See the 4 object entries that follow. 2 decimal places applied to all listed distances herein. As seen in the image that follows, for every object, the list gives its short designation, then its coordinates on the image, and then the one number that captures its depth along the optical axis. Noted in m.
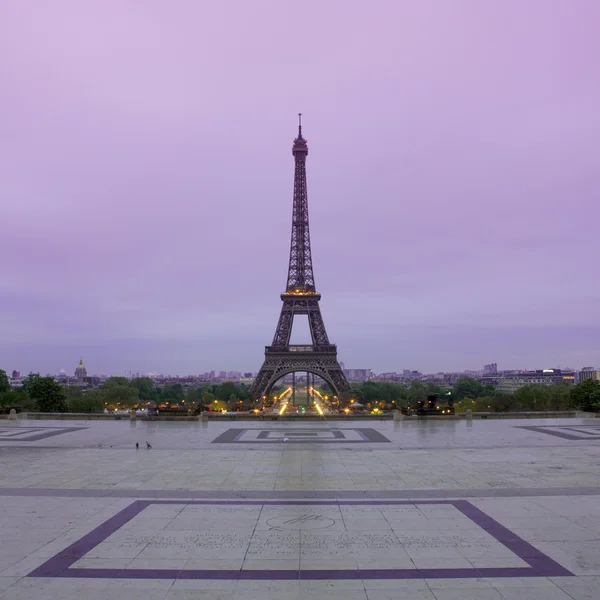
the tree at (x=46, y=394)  65.56
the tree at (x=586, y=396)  51.45
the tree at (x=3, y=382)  71.62
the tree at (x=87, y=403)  81.12
